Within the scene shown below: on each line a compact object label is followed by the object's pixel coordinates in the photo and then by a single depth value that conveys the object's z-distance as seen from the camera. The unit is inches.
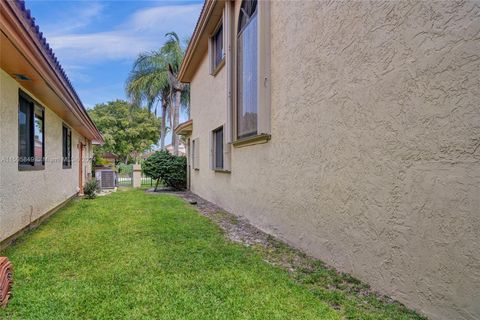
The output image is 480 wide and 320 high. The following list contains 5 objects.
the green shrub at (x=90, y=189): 520.4
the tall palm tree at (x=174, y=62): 932.6
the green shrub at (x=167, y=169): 656.4
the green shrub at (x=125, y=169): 1350.8
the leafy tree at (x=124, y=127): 1787.5
